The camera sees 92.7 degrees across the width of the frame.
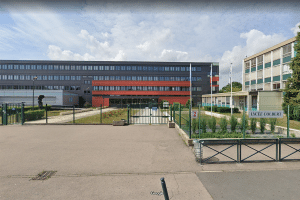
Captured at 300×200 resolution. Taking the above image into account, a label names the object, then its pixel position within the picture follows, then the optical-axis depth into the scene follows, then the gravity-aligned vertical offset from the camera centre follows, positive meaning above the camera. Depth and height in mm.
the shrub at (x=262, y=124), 10098 -1805
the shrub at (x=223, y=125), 9852 -1771
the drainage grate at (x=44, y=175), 4793 -2624
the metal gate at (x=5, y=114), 14211 -1403
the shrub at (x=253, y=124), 10277 -1788
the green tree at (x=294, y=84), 18312 +1971
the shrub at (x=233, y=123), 10145 -1686
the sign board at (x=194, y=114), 9094 -938
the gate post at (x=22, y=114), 14402 -1440
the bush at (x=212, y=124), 9891 -1711
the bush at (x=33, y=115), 17005 -1887
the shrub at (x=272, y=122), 9758 -1597
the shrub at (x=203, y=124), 10023 -1765
